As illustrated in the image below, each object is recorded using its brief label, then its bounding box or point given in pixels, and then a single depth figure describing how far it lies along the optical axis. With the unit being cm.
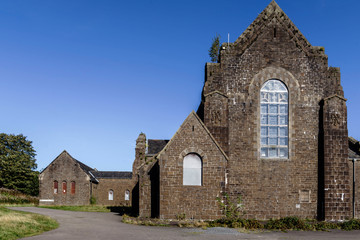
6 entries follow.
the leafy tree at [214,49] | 3288
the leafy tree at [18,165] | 6694
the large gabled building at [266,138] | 2214
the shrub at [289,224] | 1919
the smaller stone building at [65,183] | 4994
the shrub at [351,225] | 1981
